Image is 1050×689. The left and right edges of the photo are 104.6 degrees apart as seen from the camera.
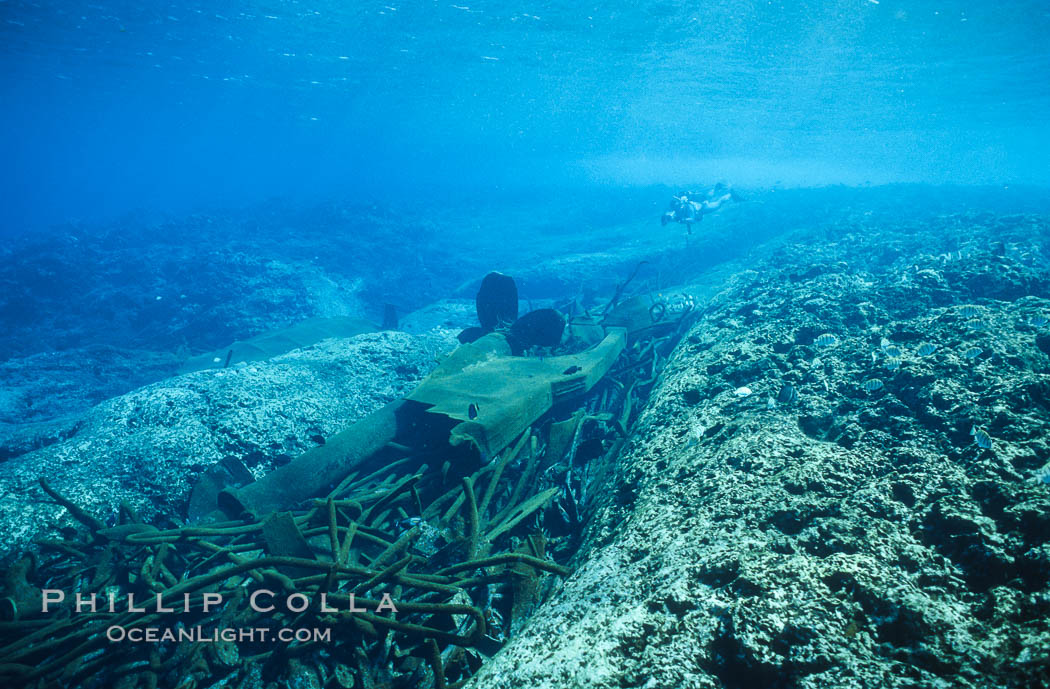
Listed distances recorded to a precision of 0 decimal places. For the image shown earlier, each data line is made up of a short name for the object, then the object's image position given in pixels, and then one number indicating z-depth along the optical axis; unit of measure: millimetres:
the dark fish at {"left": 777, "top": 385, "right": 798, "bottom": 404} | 3402
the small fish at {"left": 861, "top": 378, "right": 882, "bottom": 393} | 3238
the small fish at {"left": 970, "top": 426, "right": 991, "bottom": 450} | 2273
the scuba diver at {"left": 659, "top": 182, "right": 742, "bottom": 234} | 12898
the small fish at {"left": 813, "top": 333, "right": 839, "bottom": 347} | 4242
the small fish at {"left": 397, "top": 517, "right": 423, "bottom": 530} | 3627
